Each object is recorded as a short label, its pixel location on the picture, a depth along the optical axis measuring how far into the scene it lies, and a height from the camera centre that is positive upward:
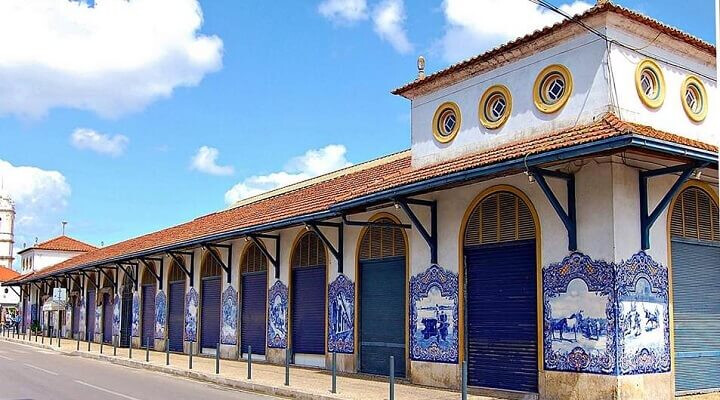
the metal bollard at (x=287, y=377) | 16.96 -2.26
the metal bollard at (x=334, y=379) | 15.55 -2.10
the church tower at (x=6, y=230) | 102.00 +5.74
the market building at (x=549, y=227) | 13.62 +0.97
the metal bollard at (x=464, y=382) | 12.48 -1.73
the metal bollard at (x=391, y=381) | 13.70 -1.89
